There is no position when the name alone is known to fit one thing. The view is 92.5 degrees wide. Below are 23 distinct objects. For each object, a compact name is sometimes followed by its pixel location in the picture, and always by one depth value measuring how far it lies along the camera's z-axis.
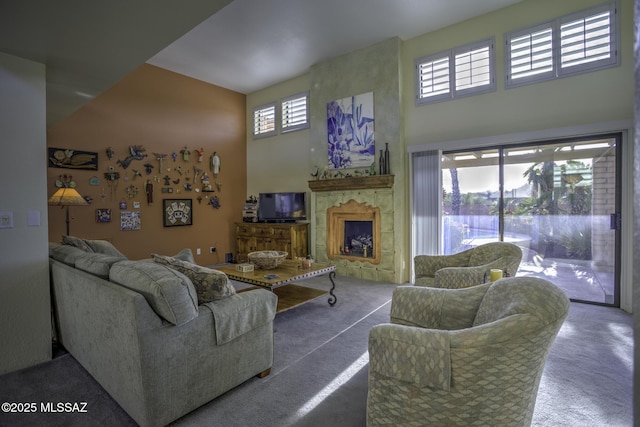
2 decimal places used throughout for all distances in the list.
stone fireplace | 5.09
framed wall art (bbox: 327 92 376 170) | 5.28
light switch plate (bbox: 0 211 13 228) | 2.30
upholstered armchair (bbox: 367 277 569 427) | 1.19
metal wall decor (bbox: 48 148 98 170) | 4.55
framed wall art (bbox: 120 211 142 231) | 5.27
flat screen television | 6.20
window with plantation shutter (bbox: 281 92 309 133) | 6.33
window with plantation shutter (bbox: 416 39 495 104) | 4.34
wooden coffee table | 3.09
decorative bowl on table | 3.63
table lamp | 3.88
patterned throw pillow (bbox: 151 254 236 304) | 1.95
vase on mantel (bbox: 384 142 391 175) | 5.04
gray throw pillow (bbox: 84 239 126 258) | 3.11
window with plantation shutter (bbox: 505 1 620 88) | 3.55
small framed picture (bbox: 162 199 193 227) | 5.82
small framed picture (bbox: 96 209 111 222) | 4.97
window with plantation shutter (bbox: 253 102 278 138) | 6.92
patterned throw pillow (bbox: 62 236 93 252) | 2.93
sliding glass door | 3.71
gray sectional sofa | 1.62
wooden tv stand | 5.86
